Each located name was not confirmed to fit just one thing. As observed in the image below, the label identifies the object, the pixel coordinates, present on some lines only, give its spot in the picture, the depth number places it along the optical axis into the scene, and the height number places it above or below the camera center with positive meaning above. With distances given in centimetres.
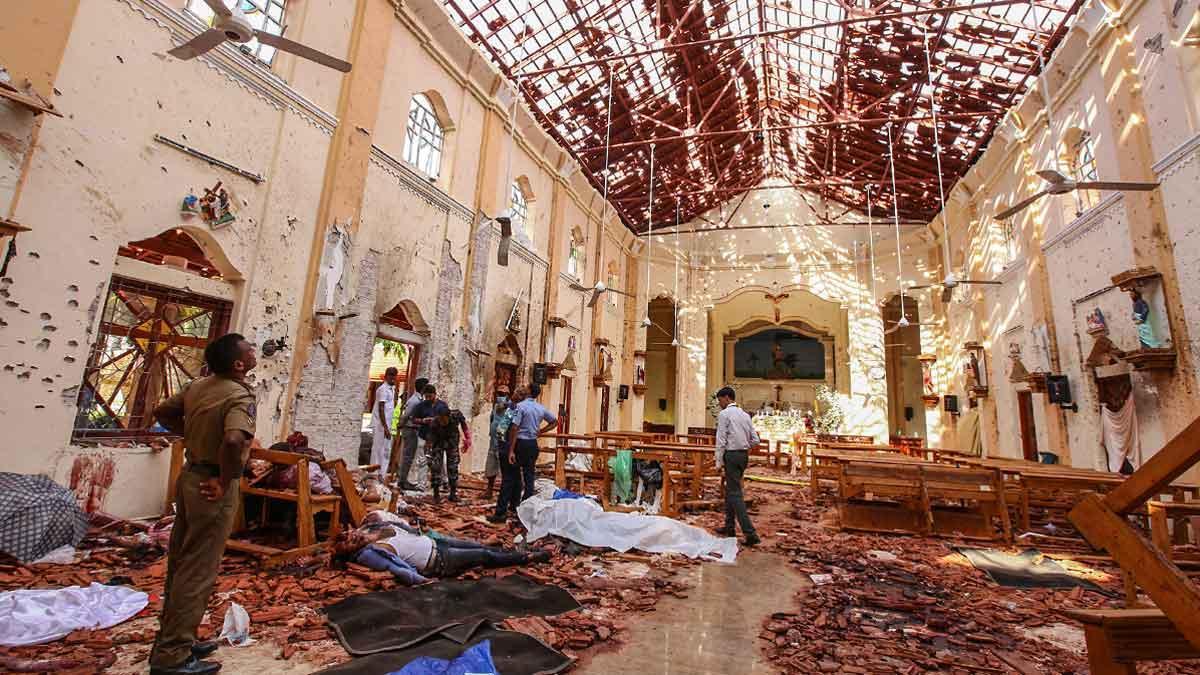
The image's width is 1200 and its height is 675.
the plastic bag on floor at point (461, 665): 243 -110
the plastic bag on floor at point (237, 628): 291 -117
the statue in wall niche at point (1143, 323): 716 +193
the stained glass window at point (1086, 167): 904 +514
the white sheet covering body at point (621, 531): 531 -97
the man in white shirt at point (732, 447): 604 -5
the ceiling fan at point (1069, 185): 561 +298
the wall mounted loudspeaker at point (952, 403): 1518 +145
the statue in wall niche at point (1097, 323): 849 +222
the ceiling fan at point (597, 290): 1039 +284
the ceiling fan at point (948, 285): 904 +293
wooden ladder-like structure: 138 -27
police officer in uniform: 249 -47
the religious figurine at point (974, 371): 1349 +215
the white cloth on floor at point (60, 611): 272 -113
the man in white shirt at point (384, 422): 760 +2
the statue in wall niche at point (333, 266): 699 +208
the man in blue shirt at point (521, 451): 621 -23
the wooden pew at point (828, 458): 816 -15
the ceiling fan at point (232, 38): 363 +274
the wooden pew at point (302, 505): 414 -69
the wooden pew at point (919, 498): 646 -56
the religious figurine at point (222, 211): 579 +222
